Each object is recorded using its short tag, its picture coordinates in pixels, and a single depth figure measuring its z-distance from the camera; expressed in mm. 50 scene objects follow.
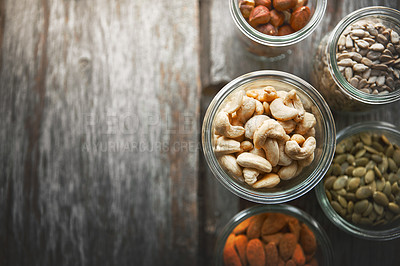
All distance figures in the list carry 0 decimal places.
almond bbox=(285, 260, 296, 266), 585
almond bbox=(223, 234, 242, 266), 603
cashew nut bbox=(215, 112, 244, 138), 503
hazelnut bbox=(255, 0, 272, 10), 549
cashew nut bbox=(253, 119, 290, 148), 494
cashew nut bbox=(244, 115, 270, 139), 520
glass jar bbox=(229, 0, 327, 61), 555
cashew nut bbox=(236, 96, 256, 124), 520
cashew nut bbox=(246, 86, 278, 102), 530
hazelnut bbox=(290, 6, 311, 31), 552
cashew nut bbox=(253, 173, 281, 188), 516
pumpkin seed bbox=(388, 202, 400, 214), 587
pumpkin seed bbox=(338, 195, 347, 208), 587
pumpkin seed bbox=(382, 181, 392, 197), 582
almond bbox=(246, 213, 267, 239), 603
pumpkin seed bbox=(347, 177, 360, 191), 581
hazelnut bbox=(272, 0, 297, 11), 546
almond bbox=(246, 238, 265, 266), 585
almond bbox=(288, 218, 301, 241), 605
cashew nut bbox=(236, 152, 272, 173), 502
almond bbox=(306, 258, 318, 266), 607
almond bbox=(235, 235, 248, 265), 600
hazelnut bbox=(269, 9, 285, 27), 557
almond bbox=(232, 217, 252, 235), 611
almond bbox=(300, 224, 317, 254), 605
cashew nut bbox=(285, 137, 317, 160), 495
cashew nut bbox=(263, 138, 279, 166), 502
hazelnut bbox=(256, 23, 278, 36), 558
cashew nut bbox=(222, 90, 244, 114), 519
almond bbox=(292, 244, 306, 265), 591
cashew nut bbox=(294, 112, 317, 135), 528
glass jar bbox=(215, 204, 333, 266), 615
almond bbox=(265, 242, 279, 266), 586
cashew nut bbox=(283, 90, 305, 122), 518
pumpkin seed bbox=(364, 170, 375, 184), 581
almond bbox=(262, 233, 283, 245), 597
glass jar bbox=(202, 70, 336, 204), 542
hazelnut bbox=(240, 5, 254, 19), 555
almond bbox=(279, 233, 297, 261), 589
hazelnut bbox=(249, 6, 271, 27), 544
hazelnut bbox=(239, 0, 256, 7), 551
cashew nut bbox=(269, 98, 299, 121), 508
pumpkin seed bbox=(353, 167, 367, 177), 586
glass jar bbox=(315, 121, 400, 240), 598
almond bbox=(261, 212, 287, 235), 604
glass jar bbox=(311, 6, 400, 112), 538
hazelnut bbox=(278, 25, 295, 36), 568
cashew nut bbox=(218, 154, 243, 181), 522
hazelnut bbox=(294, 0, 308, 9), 562
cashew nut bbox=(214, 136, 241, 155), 517
